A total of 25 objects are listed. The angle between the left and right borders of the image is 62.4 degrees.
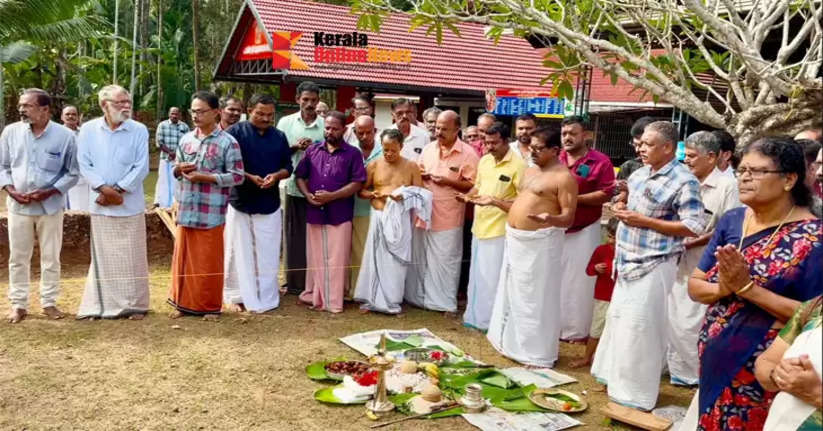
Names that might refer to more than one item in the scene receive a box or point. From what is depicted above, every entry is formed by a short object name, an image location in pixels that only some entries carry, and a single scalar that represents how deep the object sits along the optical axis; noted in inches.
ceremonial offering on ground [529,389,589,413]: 171.9
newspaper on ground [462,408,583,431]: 160.7
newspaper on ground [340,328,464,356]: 215.2
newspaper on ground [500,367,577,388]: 191.2
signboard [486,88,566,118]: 599.2
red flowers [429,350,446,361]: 202.5
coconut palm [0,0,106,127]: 438.6
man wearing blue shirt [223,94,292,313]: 245.6
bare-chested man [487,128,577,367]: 196.1
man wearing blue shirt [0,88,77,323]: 219.0
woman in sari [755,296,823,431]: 79.2
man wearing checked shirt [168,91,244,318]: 227.9
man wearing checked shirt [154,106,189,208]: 443.8
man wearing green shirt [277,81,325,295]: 273.9
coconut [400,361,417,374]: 186.5
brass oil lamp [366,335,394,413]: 165.1
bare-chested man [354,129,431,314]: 252.1
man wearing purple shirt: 251.3
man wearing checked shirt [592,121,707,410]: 160.4
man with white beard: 222.7
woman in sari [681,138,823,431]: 106.1
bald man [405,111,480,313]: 255.4
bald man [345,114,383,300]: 267.6
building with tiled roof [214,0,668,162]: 639.8
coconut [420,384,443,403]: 171.3
